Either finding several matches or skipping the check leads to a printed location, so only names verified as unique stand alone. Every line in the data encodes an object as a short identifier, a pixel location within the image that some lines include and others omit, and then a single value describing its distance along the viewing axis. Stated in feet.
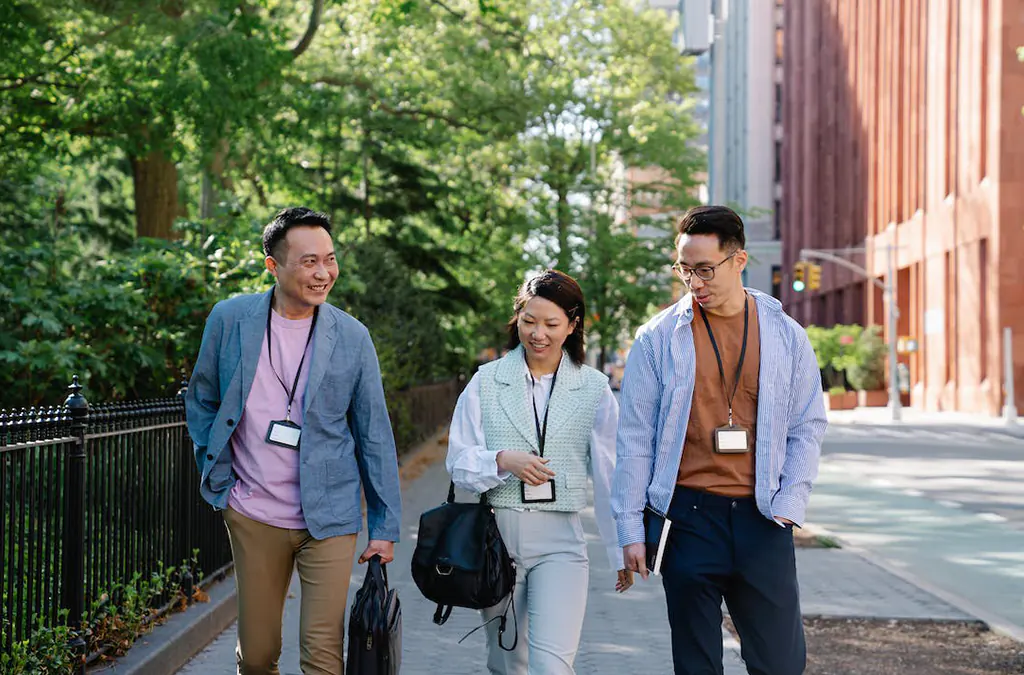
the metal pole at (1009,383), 124.67
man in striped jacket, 14.21
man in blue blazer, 14.80
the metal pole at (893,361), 141.90
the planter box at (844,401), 175.73
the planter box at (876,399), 185.06
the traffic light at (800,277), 155.42
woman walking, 16.05
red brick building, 144.56
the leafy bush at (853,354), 184.24
